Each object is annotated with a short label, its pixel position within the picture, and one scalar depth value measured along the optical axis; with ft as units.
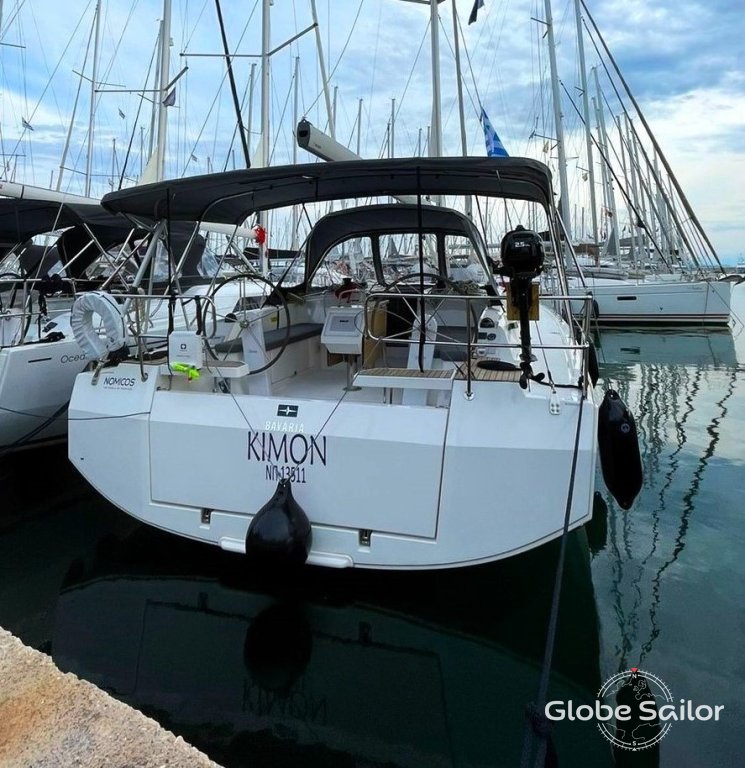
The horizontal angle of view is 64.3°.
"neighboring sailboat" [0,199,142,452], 18.67
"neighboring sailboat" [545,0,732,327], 61.26
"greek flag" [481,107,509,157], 32.12
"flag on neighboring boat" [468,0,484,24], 36.40
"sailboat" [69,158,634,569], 10.93
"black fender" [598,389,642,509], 12.44
